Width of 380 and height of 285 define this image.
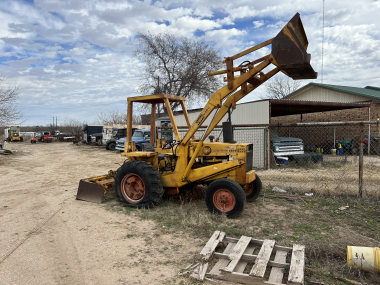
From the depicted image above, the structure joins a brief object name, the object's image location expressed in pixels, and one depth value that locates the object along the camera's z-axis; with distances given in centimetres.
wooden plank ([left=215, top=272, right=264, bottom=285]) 315
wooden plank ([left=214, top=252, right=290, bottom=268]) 343
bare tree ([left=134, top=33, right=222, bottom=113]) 3369
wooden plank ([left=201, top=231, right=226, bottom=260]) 370
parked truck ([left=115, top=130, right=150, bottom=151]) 1901
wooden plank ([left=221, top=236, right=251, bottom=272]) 334
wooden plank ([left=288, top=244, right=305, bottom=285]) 305
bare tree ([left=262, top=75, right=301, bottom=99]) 3994
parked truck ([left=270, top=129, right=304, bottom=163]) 1224
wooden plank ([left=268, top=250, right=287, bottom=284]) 319
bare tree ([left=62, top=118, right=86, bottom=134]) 4541
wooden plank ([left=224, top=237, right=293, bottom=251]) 386
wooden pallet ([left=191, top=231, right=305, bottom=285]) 319
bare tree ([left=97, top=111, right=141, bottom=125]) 4353
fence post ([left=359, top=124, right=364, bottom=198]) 615
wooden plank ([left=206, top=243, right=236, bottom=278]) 336
